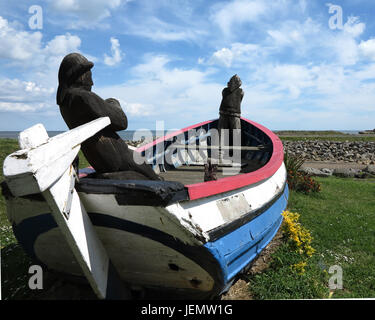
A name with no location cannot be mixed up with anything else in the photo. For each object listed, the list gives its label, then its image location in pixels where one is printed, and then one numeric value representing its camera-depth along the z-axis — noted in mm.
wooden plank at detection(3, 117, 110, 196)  1609
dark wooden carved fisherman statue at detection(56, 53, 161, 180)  2607
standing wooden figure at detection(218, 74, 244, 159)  7035
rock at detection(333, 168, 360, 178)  12219
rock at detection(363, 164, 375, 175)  12461
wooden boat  2143
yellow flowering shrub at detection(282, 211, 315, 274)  3865
